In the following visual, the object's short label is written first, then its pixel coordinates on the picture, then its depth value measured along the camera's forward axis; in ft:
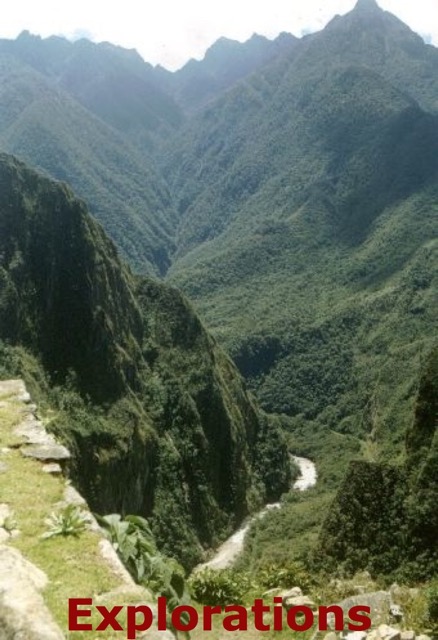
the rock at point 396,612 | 58.85
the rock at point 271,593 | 72.30
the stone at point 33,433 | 60.34
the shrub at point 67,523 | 45.85
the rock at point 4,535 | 44.66
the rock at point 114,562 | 41.50
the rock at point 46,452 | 57.52
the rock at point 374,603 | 59.82
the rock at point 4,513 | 46.91
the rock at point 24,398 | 70.60
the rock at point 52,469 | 55.46
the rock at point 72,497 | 50.67
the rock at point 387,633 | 51.19
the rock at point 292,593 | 68.75
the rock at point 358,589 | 72.80
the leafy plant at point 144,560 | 43.91
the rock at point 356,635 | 52.95
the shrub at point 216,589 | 70.59
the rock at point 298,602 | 65.28
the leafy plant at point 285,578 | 77.20
